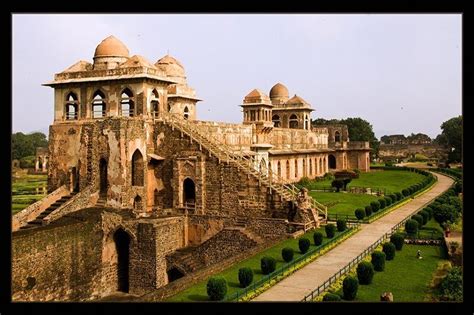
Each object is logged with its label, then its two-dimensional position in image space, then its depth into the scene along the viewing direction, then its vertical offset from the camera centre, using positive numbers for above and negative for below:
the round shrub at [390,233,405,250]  25.52 -3.95
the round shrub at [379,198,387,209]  37.67 -3.04
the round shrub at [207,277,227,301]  18.38 -4.57
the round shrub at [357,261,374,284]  20.02 -4.38
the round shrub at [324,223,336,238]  27.34 -3.69
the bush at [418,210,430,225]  31.76 -3.40
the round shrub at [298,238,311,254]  24.27 -3.90
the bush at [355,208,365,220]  32.94 -3.35
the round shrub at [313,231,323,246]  25.69 -3.85
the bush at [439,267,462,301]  17.59 -4.45
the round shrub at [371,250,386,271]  21.73 -4.21
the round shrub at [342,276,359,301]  17.84 -4.43
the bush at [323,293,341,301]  16.59 -4.43
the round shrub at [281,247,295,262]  22.91 -4.12
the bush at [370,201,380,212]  35.81 -3.10
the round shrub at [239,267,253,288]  19.72 -4.40
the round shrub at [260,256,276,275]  21.23 -4.27
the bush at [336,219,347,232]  29.00 -3.61
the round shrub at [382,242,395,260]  23.73 -4.14
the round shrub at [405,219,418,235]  28.11 -3.61
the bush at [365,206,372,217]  34.44 -3.31
